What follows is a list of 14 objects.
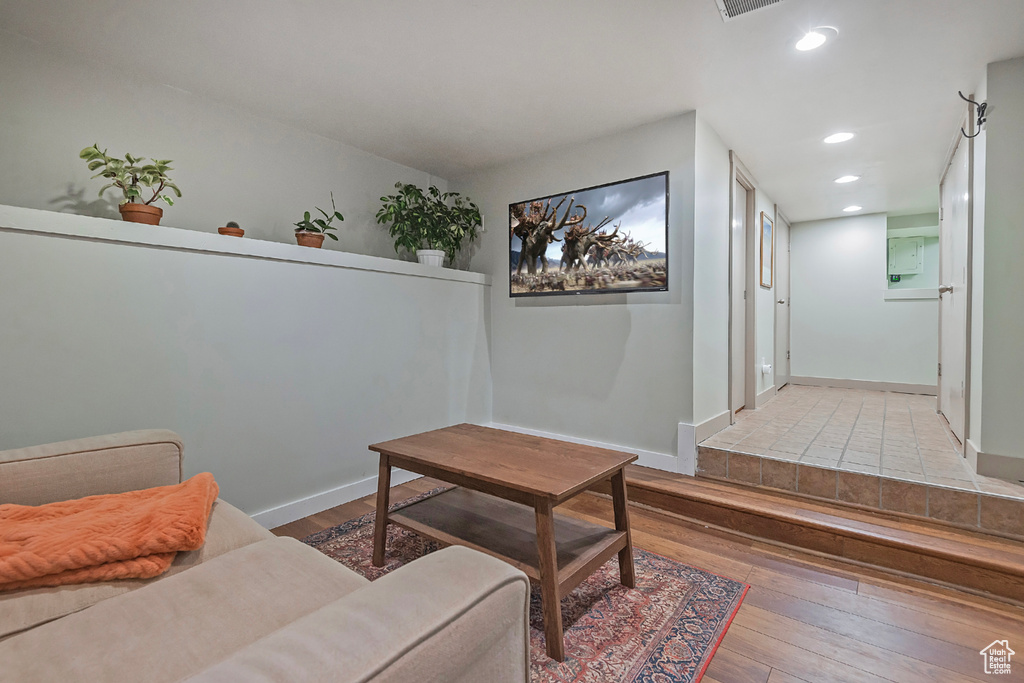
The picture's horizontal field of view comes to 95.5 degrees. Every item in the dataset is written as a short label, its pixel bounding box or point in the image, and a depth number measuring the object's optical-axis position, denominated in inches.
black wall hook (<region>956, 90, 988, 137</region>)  92.2
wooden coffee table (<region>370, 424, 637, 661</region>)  58.9
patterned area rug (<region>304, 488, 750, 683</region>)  56.8
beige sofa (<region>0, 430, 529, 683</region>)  23.4
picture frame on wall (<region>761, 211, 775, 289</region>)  179.6
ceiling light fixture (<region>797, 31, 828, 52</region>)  80.6
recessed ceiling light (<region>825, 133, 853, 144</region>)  124.0
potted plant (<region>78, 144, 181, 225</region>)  79.8
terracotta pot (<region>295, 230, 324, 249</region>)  106.0
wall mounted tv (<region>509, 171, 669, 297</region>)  117.3
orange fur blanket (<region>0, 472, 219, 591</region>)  40.5
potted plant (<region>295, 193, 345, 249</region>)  106.2
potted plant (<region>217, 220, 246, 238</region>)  93.0
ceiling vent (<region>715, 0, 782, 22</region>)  72.5
